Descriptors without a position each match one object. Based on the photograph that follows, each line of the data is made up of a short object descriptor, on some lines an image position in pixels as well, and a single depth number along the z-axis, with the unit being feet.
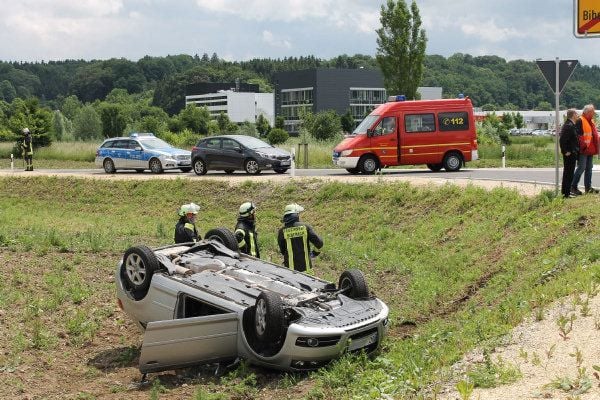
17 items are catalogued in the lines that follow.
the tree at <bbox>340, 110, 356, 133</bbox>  314.35
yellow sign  32.76
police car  107.55
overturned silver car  29.30
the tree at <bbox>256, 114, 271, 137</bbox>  337.39
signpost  51.21
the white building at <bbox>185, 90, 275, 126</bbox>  547.08
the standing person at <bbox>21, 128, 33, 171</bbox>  117.45
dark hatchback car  96.07
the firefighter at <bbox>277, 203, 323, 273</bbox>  37.63
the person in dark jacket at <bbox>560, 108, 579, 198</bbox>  51.13
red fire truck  89.92
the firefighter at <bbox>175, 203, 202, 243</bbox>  41.11
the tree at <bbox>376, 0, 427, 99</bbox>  142.82
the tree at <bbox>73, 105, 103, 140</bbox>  309.22
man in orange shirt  52.56
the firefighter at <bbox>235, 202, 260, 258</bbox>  39.24
